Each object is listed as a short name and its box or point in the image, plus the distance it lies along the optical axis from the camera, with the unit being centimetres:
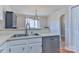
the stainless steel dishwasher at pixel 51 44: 114
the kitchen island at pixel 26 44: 84
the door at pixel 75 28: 150
